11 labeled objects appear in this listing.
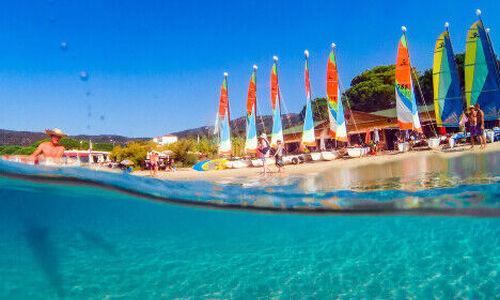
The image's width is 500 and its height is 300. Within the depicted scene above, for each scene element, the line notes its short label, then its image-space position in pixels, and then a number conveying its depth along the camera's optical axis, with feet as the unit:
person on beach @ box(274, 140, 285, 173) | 51.60
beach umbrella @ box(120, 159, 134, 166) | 86.60
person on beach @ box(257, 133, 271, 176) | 49.26
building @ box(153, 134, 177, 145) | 355.25
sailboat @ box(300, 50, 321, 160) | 90.27
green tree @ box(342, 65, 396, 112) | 178.70
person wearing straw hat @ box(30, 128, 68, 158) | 21.87
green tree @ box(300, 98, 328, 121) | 233.78
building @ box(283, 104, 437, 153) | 102.99
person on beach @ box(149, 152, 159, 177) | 54.70
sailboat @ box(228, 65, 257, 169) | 95.45
